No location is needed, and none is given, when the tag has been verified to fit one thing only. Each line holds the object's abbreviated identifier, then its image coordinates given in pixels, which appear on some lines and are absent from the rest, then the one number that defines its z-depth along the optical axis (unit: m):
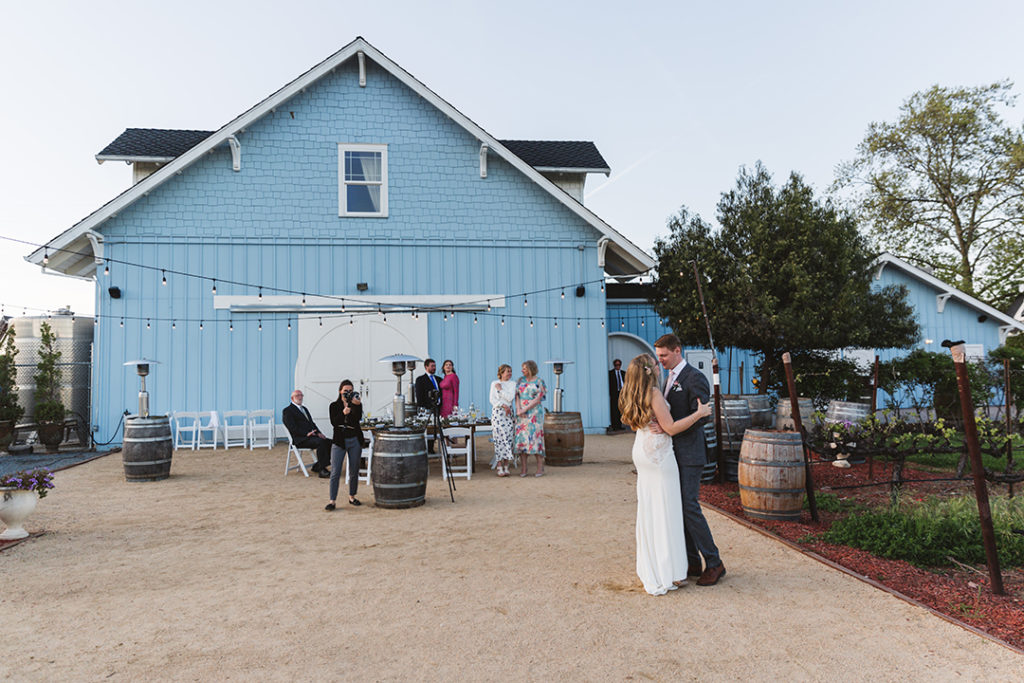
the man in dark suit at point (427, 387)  10.22
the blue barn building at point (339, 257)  13.55
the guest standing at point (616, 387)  16.05
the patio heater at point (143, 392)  10.08
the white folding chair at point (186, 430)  13.16
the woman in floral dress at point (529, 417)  9.61
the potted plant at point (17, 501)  6.25
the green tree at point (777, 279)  13.65
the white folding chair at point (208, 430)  13.06
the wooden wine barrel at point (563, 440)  10.55
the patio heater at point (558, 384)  12.05
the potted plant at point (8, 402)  12.88
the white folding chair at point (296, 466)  9.82
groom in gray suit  4.59
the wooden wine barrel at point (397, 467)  7.40
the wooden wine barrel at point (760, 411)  10.58
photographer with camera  7.62
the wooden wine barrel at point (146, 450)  9.36
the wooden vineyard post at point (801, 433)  6.17
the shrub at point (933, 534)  5.22
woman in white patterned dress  9.60
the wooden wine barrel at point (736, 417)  9.22
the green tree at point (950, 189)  25.94
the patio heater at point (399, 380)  7.75
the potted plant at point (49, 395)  13.13
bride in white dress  4.48
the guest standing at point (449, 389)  10.74
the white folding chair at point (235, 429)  13.31
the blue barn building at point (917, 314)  17.83
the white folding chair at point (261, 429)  13.24
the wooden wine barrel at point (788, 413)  12.04
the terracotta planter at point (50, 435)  13.09
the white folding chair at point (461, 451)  9.25
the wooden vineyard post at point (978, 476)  4.35
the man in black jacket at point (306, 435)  9.77
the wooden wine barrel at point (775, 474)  6.33
